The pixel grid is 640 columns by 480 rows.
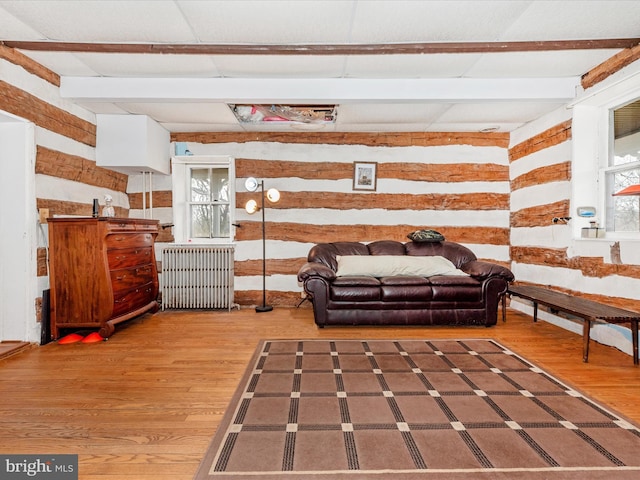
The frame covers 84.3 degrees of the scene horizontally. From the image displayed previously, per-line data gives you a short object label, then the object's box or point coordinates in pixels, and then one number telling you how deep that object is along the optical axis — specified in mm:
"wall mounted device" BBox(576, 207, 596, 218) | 3386
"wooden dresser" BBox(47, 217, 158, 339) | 3281
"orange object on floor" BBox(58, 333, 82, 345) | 3262
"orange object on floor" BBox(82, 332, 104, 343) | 3283
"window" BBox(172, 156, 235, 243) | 4996
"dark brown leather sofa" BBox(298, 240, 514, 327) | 3775
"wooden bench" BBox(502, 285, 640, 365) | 2665
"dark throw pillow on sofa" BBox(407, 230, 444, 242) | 4527
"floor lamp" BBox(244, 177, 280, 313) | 4633
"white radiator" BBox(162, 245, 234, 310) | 4535
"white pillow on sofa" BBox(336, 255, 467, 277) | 4012
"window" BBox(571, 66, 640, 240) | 3113
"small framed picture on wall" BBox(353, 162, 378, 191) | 4895
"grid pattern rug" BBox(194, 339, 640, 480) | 1549
